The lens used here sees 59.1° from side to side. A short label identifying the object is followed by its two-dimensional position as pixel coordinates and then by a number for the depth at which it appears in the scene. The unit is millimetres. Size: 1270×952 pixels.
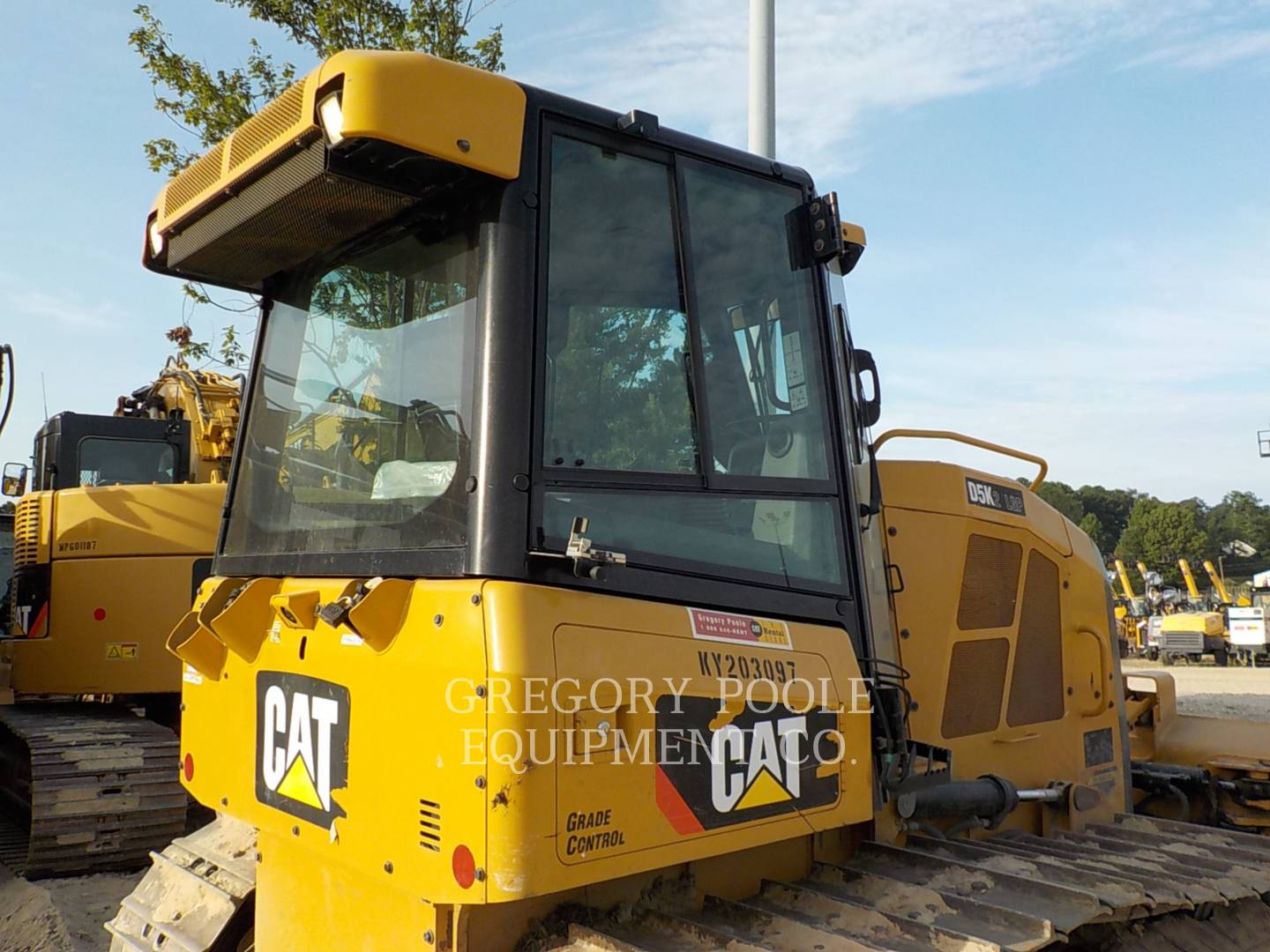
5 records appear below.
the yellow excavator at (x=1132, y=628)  34844
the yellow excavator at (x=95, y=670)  6406
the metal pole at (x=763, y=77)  7277
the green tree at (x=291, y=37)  9570
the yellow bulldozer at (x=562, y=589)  2469
